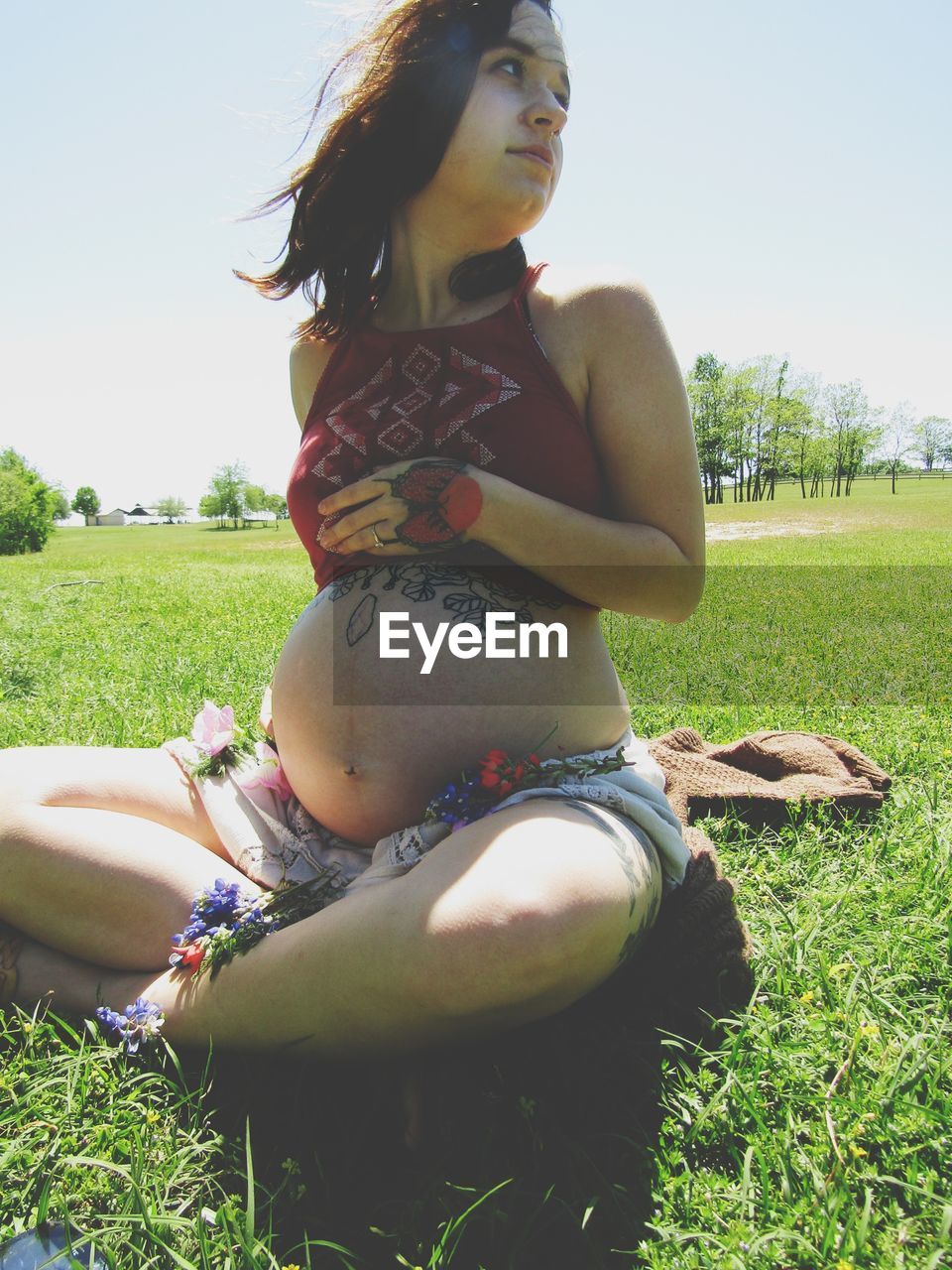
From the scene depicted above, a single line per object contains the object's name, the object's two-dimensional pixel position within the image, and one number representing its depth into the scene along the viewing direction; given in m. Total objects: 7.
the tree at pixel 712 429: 60.97
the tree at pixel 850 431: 62.53
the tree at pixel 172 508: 126.62
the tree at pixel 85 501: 118.81
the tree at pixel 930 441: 72.56
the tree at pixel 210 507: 96.00
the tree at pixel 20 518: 43.59
